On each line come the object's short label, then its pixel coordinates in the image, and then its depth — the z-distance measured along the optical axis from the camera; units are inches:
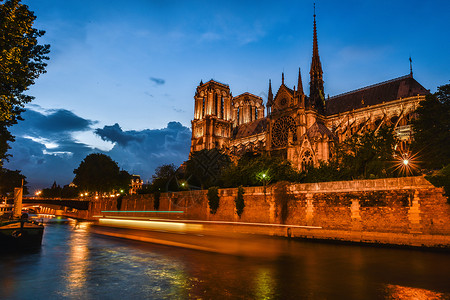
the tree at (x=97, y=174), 2557.8
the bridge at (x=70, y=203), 2470.5
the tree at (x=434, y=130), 1132.5
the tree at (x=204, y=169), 1863.9
